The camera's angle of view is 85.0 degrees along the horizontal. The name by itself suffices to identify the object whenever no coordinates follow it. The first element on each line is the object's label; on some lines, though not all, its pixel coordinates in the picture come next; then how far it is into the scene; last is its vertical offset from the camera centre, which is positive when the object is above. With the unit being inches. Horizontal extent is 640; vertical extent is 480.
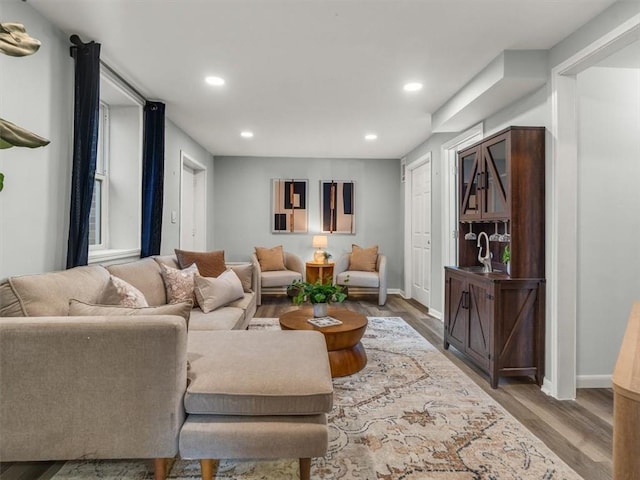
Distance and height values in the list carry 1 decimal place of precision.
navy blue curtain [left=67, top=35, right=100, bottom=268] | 88.4 +24.7
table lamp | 235.9 -1.8
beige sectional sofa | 53.7 -23.1
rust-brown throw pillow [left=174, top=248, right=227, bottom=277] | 136.9 -8.5
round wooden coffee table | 102.7 -29.5
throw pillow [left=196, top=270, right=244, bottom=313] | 112.3 -17.0
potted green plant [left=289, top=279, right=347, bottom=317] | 113.0 -17.3
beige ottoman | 55.5 -28.8
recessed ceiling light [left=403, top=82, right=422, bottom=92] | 121.2 +55.4
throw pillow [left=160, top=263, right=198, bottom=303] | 113.8 -14.4
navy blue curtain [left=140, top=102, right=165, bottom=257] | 130.1 +23.4
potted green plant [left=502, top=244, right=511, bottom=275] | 104.3 -3.9
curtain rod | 106.3 +53.1
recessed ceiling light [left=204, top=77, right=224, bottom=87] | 116.7 +54.4
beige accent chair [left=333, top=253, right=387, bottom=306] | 209.5 -22.1
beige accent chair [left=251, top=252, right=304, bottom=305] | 214.2 -23.1
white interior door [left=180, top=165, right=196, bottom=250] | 191.8 +17.8
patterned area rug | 63.6 -41.5
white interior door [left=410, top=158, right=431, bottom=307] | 203.2 +7.1
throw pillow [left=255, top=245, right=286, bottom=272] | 225.8 -10.7
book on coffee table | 106.7 -24.8
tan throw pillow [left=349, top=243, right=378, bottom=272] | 226.7 -10.5
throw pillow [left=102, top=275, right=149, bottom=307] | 79.5 -13.0
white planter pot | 114.2 -21.8
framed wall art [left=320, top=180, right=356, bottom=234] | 246.7 +25.7
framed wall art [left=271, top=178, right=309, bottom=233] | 245.3 +25.2
